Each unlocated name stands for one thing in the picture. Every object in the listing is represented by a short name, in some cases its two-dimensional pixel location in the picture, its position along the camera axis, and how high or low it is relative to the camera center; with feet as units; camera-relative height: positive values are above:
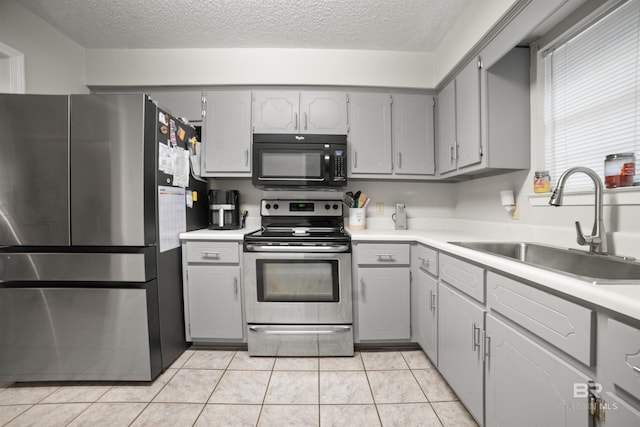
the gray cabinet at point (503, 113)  5.42 +2.05
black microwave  7.08 +1.42
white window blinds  3.84 +1.94
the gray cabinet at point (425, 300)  5.50 -2.08
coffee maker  7.47 +0.08
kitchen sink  3.35 -0.82
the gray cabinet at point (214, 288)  6.52 -1.94
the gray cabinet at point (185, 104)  7.58 +3.21
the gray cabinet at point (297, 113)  7.58 +2.90
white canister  8.07 -0.24
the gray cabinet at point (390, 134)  7.66 +2.28
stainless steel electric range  6.25 -2.08
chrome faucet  3.58 -0.06
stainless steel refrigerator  5.09 -0.47
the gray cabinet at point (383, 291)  6.43 -2.03
